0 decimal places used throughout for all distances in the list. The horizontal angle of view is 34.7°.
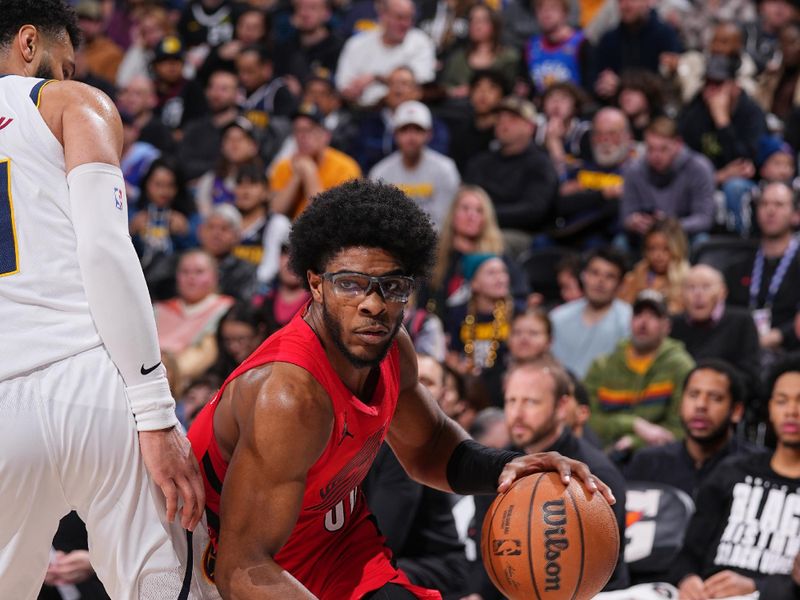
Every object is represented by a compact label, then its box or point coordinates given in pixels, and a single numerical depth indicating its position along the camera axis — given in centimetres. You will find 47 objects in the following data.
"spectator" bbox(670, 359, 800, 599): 523
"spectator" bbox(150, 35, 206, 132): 1259
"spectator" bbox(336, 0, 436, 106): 1142
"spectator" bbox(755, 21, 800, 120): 1060
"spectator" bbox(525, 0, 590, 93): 1145
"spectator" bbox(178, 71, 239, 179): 1160
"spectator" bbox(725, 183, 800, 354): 835
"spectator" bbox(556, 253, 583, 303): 888
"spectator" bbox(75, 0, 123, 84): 1398
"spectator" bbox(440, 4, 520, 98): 1144
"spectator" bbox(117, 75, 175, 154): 1177
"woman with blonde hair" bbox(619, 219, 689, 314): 844
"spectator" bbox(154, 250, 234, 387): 862
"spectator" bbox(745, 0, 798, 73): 1157
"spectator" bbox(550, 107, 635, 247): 973
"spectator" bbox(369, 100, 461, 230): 963
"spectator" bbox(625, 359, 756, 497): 619
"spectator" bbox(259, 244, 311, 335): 838
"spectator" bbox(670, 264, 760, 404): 759
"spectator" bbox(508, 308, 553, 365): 762
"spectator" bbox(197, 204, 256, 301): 937
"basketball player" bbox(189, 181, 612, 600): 316
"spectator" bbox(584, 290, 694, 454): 725
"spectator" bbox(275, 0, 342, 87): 1269
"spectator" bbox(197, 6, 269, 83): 1269
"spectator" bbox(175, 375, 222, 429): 716
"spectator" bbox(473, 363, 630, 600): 528
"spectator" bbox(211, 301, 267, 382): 788
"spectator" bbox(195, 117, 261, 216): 1043
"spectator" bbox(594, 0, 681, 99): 1143
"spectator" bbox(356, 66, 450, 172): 1071
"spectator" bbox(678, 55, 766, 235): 995
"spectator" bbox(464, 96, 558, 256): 974
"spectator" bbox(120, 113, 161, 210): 1088
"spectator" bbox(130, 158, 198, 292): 1008
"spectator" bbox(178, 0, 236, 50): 1366
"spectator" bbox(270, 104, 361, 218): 995
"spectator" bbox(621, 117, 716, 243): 922
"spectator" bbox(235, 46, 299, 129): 1209
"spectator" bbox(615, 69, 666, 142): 1045
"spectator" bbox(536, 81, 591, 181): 1041
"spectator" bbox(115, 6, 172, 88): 1357
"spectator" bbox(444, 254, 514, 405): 828
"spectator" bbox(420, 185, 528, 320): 870
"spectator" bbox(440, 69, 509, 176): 1063
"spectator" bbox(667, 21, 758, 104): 1045
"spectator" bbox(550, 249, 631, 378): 816
